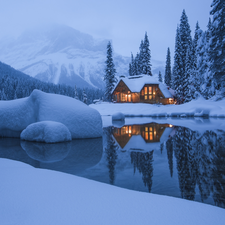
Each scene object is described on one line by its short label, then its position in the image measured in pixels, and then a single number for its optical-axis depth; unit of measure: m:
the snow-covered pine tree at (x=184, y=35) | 39.62
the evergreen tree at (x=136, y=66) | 55.06
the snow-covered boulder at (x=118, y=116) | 22.59
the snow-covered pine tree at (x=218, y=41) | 20.55
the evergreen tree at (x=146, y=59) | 47.00
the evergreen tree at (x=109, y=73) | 44.66
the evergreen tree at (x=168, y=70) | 59.65
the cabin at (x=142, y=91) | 41.50
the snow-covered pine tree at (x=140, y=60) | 49.18
